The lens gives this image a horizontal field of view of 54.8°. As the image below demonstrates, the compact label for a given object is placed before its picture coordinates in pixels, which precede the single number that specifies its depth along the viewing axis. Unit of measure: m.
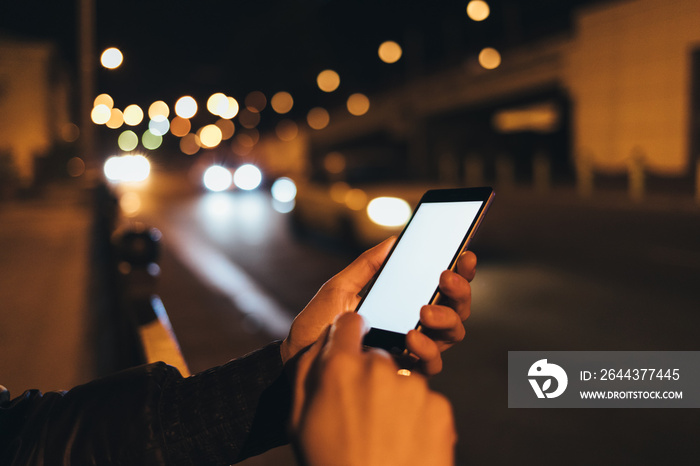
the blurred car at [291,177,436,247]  12.23
